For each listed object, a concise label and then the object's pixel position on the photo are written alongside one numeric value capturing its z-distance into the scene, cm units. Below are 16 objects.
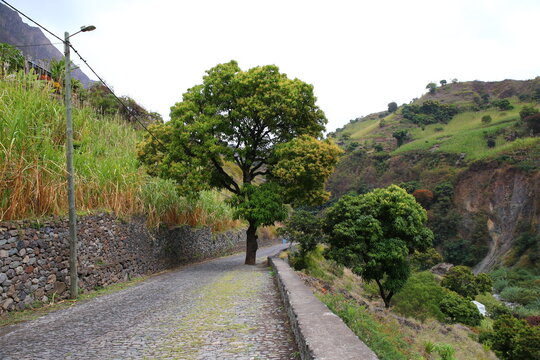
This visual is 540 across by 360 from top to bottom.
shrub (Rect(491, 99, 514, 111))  10044
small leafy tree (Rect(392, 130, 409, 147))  10285
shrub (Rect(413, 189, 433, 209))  6844
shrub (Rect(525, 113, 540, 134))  7481
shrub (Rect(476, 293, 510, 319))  3338
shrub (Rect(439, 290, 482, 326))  2934
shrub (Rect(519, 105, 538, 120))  7688
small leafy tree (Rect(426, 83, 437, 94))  15275
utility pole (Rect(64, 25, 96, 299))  902
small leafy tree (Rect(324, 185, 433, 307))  2050
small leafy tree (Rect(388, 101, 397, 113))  16739
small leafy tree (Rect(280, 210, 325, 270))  2341
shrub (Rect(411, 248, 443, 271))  5105
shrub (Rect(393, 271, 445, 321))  2591
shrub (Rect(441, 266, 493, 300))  3719
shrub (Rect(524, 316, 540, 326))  2952
